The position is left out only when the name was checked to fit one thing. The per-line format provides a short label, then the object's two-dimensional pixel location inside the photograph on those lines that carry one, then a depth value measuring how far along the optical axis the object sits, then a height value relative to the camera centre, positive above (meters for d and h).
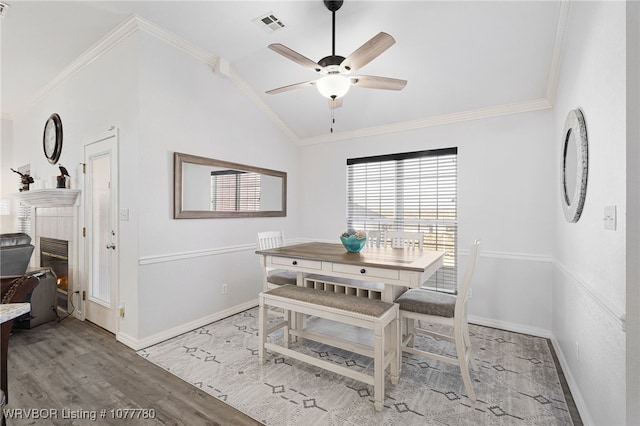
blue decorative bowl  2.65 -0.28
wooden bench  1.93 -0.76
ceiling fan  1.95 +1.04
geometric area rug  1.84 -1.26
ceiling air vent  2.61 +1.73
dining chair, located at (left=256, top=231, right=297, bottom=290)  3.02 -0.64
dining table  2.10 -0.40
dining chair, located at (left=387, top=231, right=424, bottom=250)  3.10 -0.29
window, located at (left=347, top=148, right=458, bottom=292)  3.57 +0.20
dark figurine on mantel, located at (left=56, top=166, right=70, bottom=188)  3.45 +0.40
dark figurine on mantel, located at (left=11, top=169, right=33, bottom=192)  3.92 +0.43
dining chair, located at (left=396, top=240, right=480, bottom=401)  2.02 -0.73
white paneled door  2.94 -0.19
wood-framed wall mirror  3.07 +0.28
